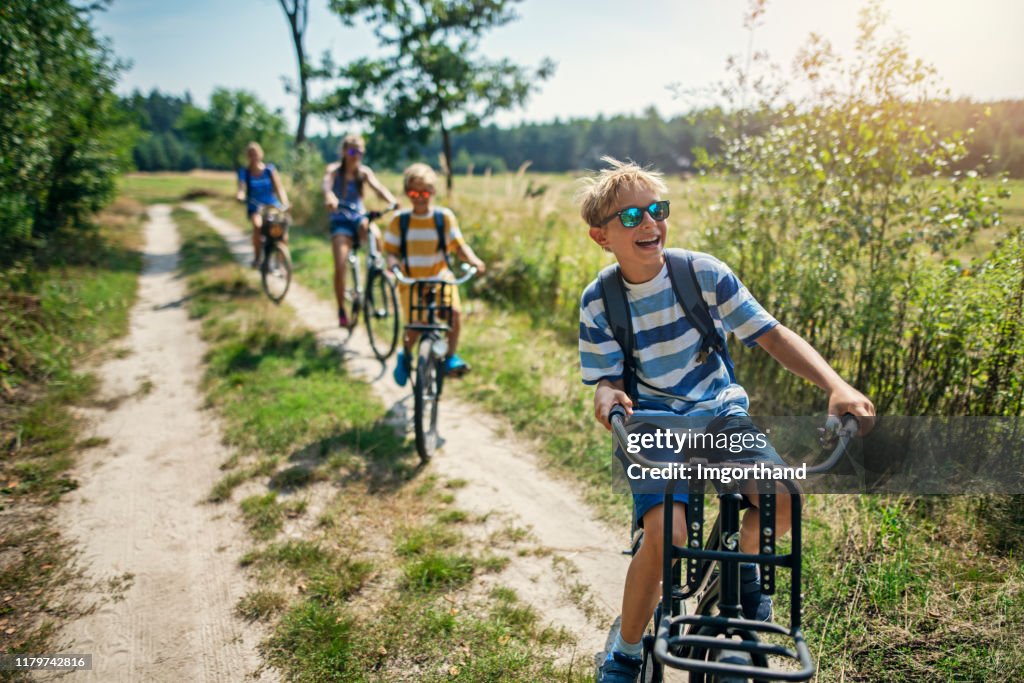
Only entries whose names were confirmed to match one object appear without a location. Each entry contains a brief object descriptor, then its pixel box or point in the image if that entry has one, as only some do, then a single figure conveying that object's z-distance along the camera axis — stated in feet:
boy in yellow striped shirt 17.60
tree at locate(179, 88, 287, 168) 123.34
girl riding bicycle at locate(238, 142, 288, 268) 31.48
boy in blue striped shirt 7.55
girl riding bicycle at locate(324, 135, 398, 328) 24.43
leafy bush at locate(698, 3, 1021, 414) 12.82
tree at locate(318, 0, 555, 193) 50.80
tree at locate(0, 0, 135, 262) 24.11
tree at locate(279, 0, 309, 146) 69.21
